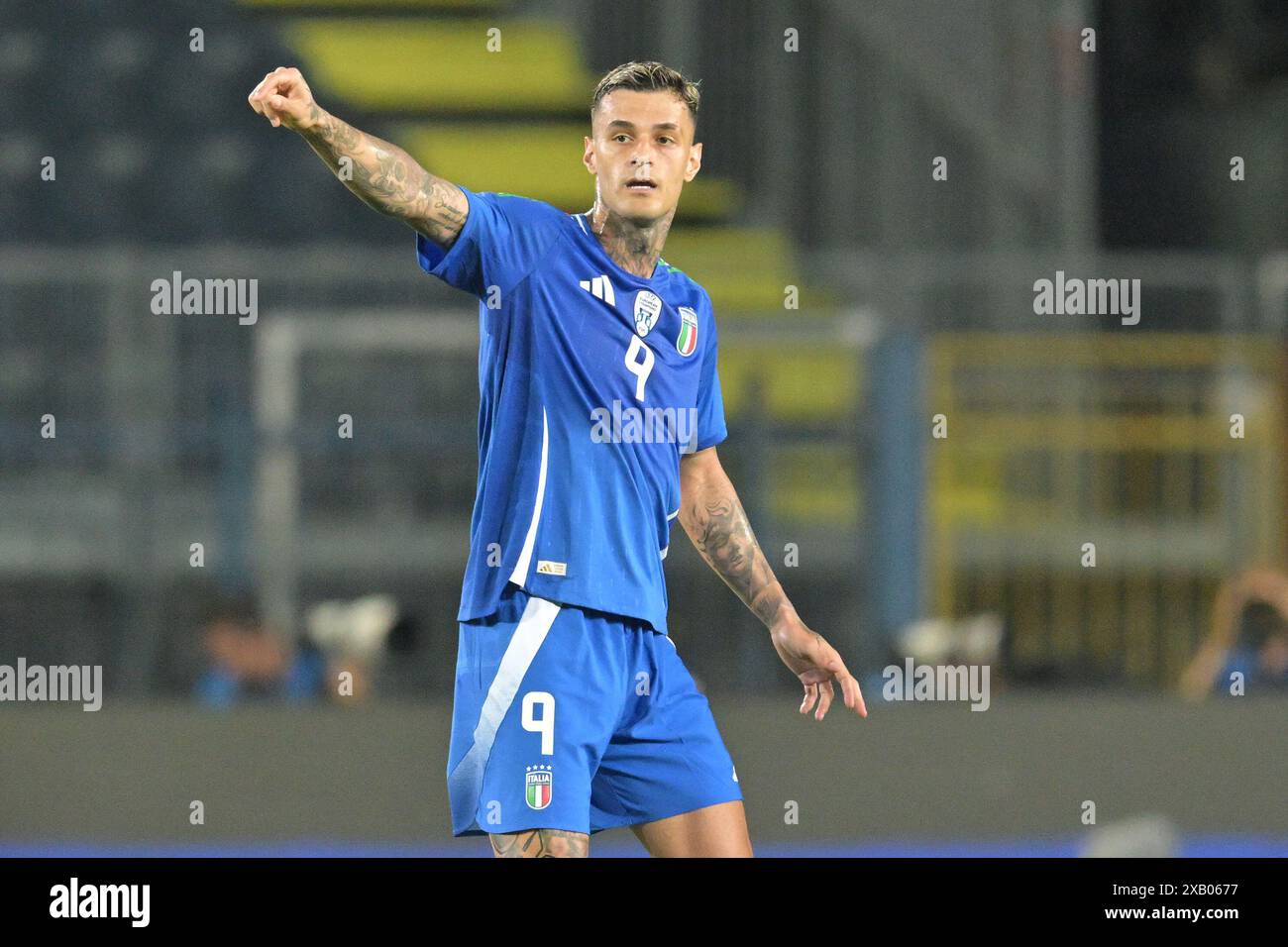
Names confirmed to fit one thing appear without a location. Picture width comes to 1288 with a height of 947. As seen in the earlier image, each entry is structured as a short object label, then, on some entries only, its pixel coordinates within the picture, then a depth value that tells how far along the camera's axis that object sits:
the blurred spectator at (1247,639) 15.41
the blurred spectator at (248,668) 14.94
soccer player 6.35
